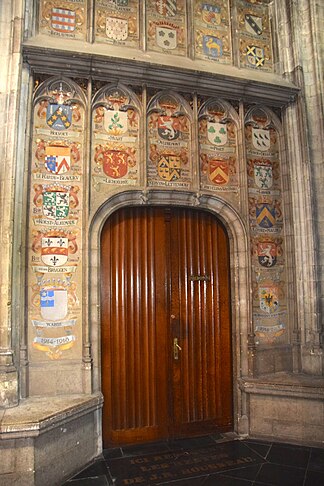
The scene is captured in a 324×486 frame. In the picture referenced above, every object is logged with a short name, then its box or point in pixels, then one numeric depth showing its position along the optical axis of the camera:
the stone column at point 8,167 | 3.45
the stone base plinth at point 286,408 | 3.89
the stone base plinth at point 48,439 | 2.98
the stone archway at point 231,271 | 3.95
